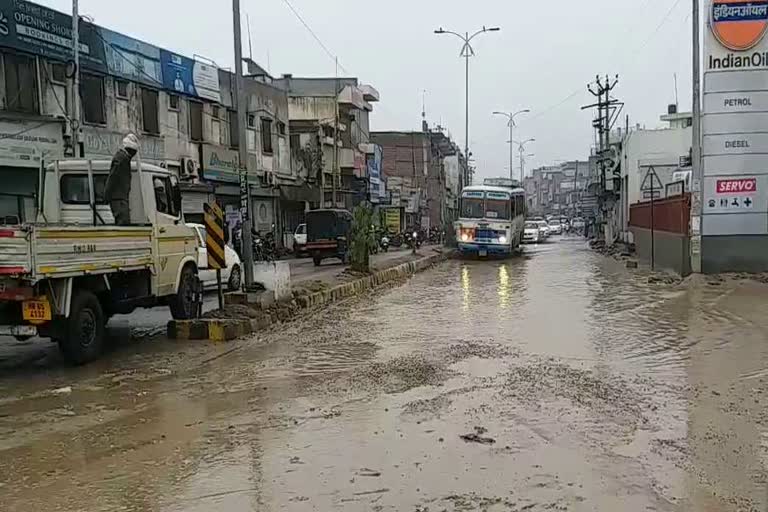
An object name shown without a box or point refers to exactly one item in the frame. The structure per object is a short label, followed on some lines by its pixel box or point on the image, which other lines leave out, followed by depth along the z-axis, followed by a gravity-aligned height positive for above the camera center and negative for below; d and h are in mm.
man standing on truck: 10211 +521
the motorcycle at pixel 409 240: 44275 -1789
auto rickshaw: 27969 -766
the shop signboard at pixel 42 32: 18891 +5180
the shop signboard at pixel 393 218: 51375 -442
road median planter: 11062 -1699
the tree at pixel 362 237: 19906 -692
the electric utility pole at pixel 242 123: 13336 +1696
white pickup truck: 8227 -503
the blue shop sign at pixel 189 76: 26703 +5399
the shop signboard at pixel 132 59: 23312 +5349
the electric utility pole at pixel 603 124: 56719 +6696
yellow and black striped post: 12047 -346
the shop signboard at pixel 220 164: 29281 +2172
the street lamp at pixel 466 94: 41719 +7143
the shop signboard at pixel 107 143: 21984 +2421
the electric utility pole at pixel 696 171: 19000 +861
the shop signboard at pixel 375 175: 50534 +2639
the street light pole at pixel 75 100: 20297 +3380
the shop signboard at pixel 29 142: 18672 +2099
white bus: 32688 -550
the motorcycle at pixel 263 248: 28533 -1300
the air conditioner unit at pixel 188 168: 27234 +1834
